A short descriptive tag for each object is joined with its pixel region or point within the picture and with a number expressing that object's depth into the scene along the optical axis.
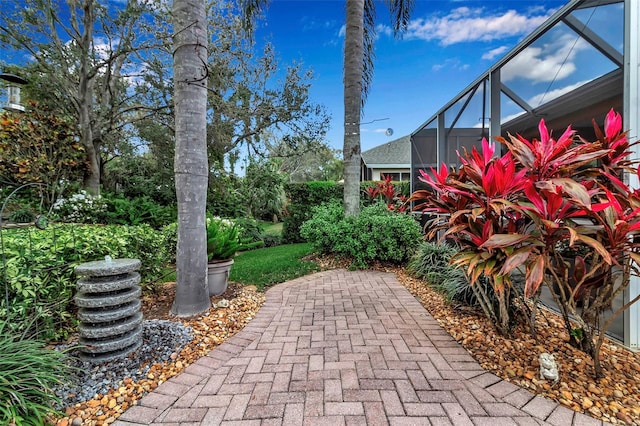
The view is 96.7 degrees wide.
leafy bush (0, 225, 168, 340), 2.15
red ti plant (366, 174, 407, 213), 7.79
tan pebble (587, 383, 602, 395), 1.84
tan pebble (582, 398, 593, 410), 1.71
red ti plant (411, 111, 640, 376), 1.73
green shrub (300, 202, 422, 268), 5.22
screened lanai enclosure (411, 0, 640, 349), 2.44
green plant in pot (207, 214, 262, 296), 3.71
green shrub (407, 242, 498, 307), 3.33
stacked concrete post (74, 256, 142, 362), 2.12
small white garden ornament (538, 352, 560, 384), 1.93
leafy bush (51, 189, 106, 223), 6.27
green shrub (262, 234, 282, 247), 9.09
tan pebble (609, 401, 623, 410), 1.70
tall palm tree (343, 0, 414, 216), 5.65
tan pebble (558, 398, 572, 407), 1.75
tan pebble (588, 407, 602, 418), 1.66
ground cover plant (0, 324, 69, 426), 1.45
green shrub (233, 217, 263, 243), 8.52
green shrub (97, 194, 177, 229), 6.97
